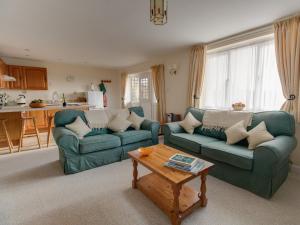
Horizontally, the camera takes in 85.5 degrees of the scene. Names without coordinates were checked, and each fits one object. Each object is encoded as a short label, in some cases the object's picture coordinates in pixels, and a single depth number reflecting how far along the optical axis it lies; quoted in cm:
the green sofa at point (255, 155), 188
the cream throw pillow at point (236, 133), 245
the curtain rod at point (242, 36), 270
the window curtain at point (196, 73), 368
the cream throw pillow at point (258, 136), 222
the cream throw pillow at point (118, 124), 328
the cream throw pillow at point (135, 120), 351
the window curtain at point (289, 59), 238
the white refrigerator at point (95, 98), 615
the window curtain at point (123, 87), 678
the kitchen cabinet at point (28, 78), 506
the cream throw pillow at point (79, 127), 288
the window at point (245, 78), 278
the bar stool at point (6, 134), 333
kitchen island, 348
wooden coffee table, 152
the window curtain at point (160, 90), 482
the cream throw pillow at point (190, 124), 320
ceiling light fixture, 121
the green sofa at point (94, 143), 251
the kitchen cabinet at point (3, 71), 449
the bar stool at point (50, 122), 379
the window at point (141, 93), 555
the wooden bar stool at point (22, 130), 348
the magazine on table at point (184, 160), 169
